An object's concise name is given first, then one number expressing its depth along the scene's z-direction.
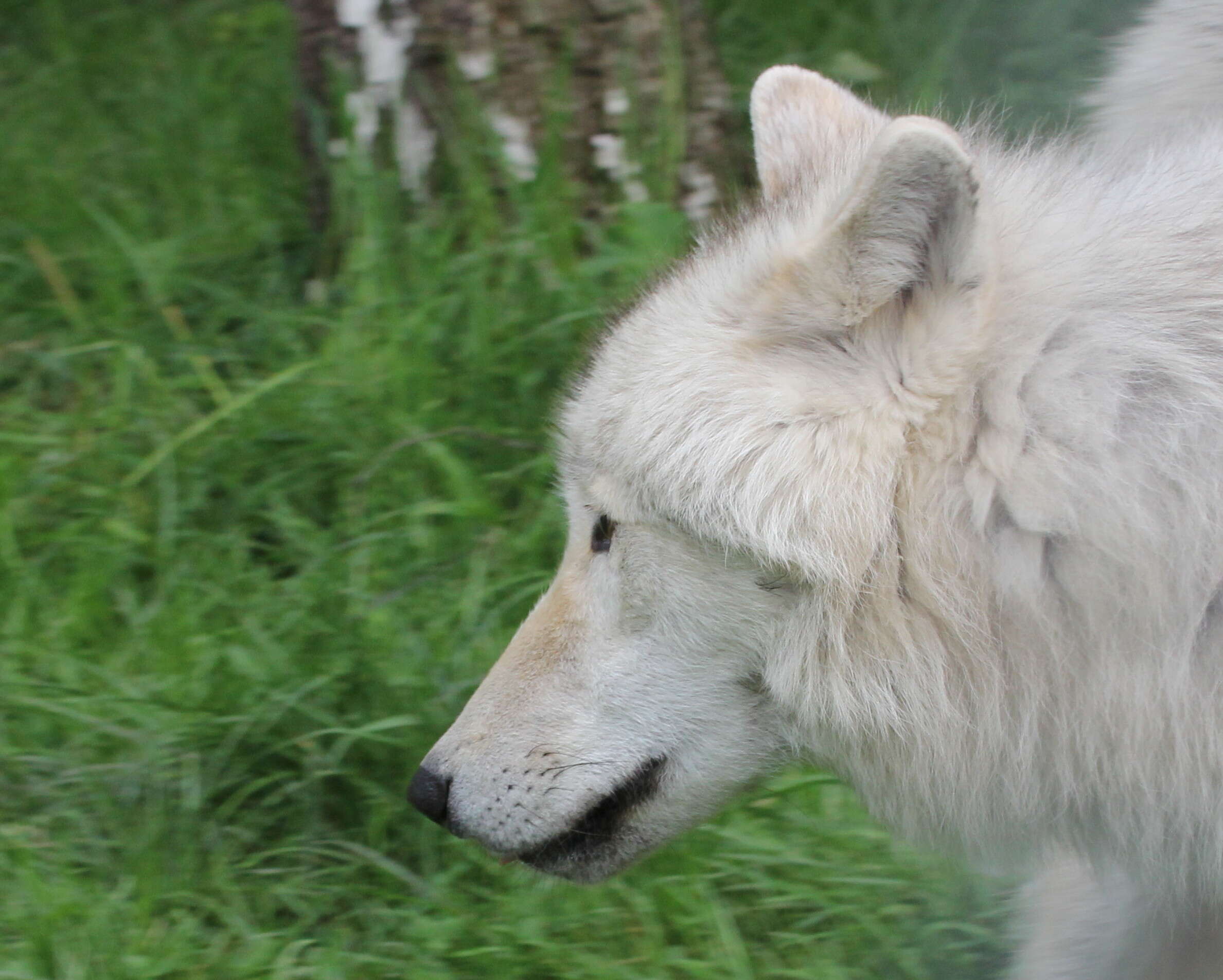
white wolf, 4.32
